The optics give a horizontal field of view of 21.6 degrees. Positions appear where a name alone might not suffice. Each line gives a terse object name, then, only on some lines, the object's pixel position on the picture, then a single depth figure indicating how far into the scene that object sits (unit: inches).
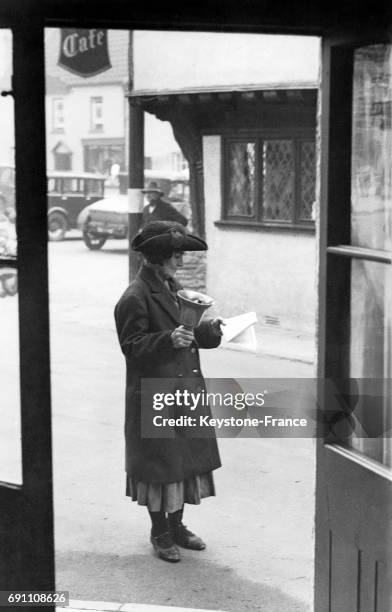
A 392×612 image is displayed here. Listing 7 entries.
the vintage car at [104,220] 970.1
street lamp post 500.7
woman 191.5
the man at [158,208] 501.0
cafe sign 467.5
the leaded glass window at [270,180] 467.5
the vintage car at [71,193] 1104.8
